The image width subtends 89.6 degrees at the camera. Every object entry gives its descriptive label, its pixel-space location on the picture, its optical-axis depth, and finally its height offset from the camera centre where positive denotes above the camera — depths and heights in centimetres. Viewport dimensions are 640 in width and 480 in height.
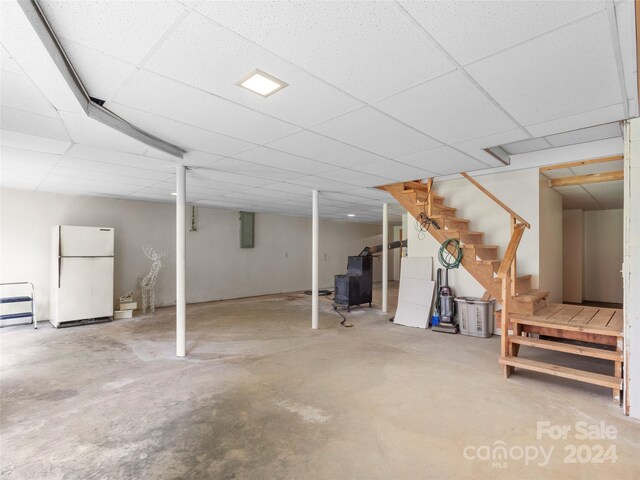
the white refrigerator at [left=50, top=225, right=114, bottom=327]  549 -58
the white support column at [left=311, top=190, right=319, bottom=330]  550 -31
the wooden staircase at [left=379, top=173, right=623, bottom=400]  300 -75
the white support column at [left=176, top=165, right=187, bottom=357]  402 -20
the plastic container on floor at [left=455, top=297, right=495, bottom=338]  492 -112
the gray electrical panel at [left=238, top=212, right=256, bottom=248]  881 +39
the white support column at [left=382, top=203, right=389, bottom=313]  674 -17
